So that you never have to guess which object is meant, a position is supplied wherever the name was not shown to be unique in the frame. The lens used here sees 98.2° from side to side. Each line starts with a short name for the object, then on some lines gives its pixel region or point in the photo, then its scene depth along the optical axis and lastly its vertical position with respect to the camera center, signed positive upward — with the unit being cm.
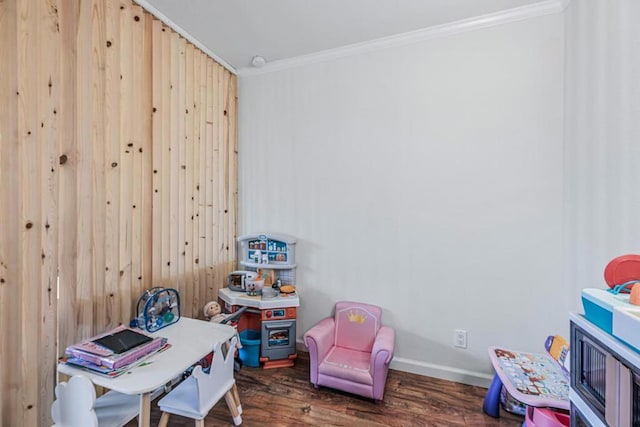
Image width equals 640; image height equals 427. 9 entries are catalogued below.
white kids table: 119 -73
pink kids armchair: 188 -105
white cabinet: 79 -54
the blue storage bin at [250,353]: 235 -119
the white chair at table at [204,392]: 140 -99
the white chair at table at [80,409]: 115 -84
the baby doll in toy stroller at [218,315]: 218 -83
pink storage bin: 134 -102
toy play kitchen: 233 -72
